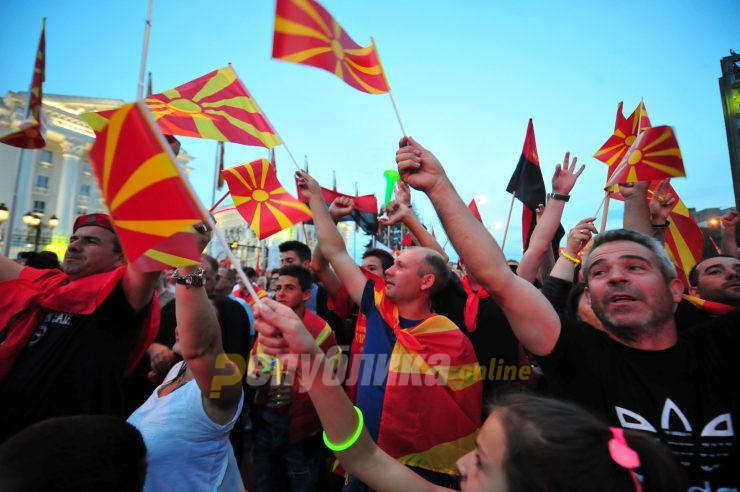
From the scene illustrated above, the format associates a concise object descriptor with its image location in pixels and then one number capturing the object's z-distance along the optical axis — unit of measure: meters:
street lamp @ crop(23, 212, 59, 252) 13.24
